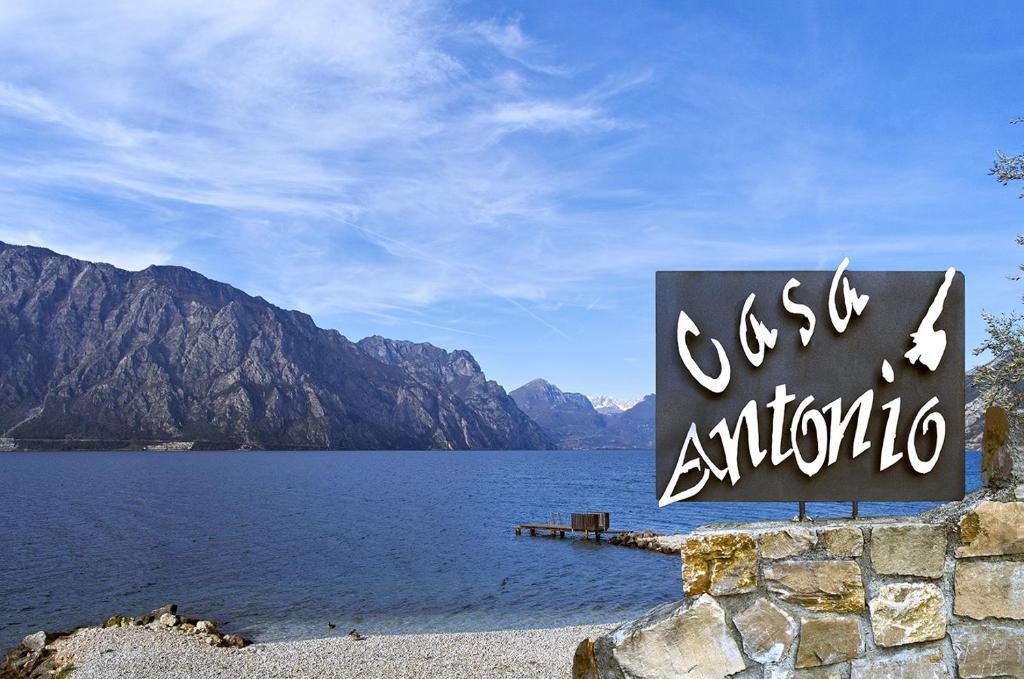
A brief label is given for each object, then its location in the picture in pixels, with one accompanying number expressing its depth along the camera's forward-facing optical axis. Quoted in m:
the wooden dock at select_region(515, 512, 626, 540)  46.09
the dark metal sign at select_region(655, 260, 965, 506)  4.86
